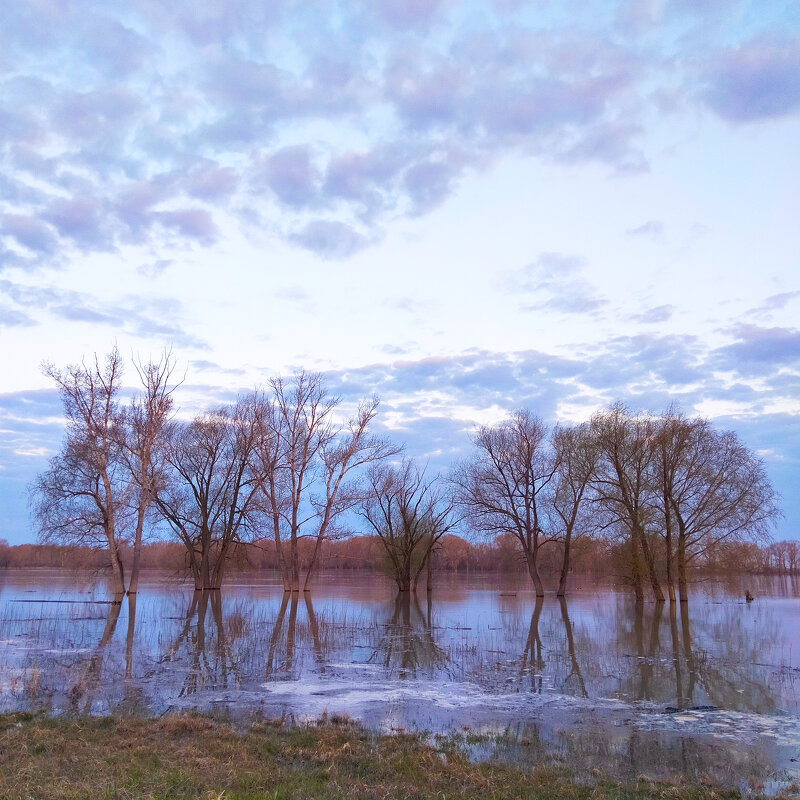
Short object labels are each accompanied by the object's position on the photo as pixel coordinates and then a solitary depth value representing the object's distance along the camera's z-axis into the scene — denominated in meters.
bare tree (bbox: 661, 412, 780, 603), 35.62
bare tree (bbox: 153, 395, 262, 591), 40.66
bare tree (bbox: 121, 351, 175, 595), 33.50
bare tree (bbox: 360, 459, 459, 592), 46.75
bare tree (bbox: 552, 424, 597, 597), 38.56
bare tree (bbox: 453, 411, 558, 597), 39.25
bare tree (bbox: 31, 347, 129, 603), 32.06
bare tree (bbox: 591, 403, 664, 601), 36.50
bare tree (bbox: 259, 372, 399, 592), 40.56
